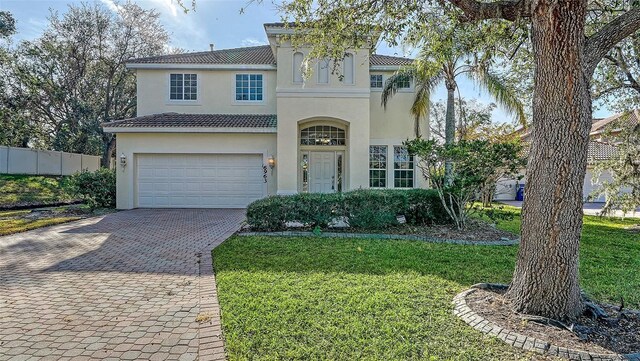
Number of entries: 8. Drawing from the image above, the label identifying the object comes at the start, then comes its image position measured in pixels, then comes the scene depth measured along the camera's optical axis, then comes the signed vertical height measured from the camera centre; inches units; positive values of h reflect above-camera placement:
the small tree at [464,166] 356.5 +14.6
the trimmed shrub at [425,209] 407.5 -34.8
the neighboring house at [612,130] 522.0 +76.9
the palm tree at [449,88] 514.0 +147.9
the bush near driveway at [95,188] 592.4 -13.9
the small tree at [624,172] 480.4 +10.8
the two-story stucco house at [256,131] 587.2 +87.7
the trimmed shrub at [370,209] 388.2 -32.9
